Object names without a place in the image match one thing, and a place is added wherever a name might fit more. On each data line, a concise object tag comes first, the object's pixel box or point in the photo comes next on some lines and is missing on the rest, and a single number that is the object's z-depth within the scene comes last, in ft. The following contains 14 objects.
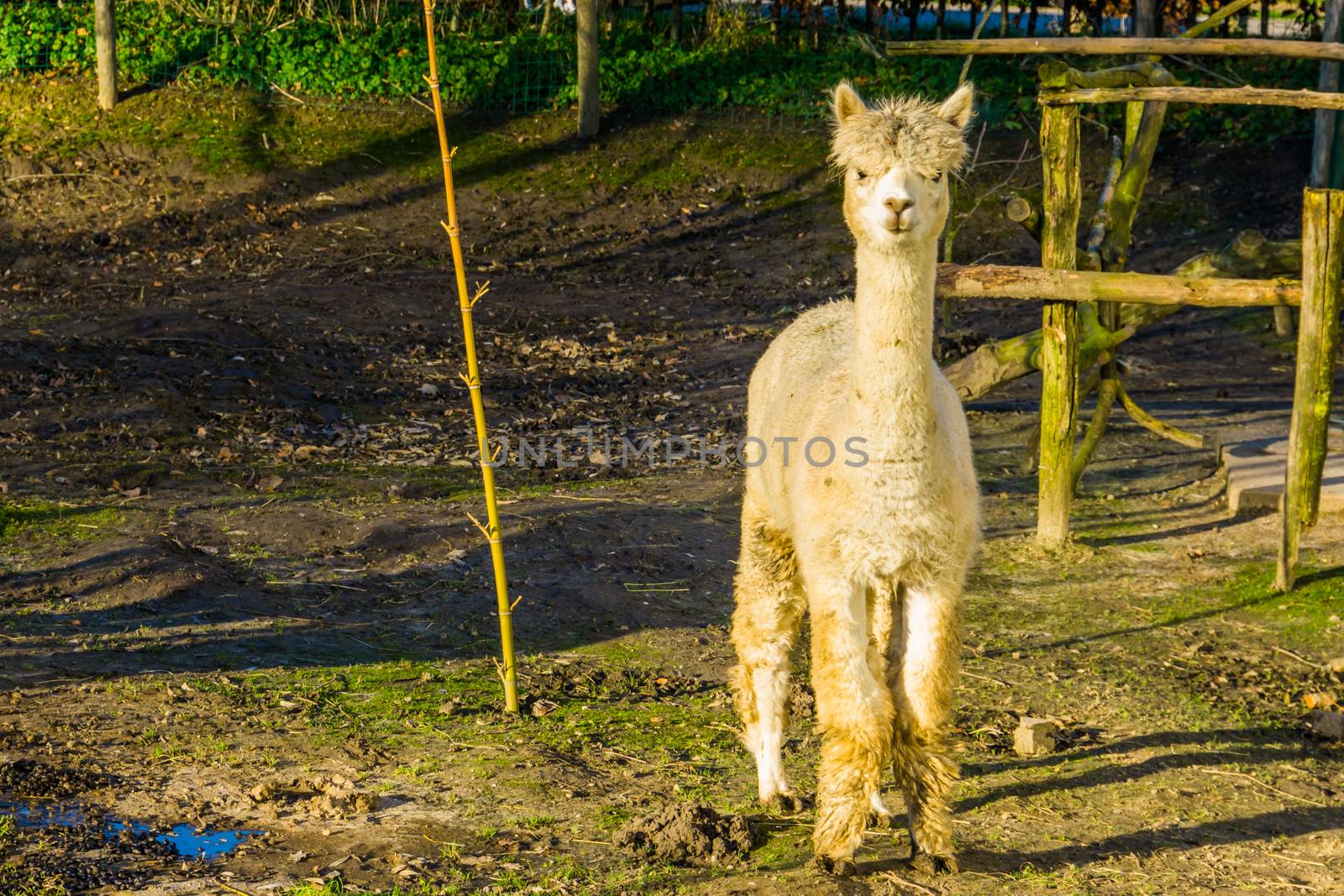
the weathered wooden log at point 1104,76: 54.19
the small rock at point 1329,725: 40.50
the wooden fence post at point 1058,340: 55.31
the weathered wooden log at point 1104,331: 56.80
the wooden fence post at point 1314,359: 50.85
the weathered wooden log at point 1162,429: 65.16
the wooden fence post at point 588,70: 117.60
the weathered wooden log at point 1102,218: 57.52
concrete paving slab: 57.52
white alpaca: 29.71
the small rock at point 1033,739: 38.64
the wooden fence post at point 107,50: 114.42
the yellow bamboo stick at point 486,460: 38.01
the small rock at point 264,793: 33.65
